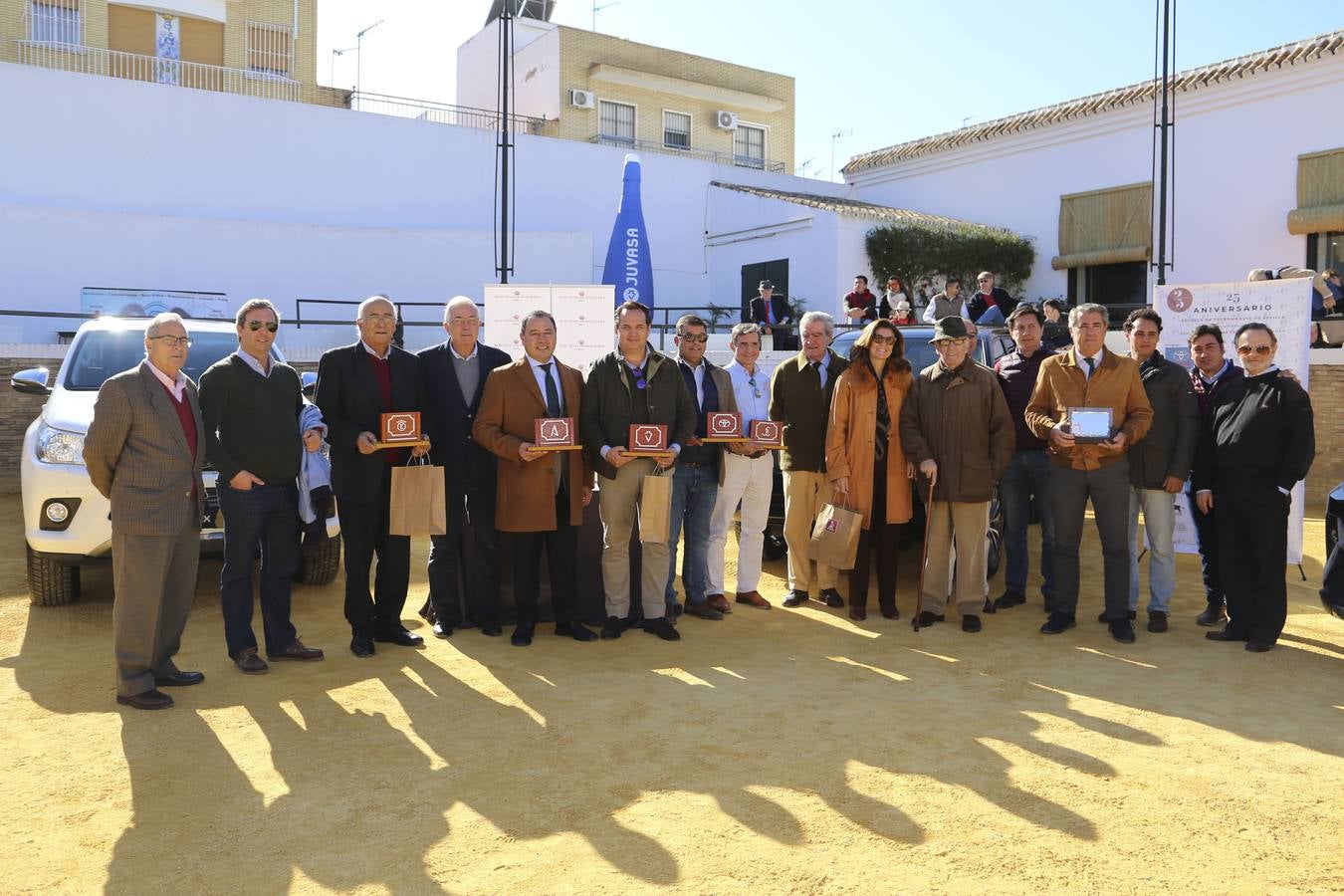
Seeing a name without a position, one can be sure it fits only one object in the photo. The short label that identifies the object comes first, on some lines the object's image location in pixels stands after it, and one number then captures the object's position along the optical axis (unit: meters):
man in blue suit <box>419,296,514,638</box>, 6.09
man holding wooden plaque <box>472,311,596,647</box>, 5.80
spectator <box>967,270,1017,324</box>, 14.08
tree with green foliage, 21.09
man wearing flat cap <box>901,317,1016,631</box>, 6.32
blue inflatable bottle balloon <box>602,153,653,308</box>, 13.84
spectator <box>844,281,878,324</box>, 15.00
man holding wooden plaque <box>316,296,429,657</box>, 5.65
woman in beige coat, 6.57
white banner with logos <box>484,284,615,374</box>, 9.17
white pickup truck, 6.26
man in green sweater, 5.20
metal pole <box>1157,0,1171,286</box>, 14.45
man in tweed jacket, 4.77
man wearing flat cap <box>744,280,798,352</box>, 14.68
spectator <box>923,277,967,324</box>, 13.57
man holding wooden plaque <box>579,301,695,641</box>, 6.02
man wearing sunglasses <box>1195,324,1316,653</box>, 5.88
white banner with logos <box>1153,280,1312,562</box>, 7.93
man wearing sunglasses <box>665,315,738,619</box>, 6.55
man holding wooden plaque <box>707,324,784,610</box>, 6.82
